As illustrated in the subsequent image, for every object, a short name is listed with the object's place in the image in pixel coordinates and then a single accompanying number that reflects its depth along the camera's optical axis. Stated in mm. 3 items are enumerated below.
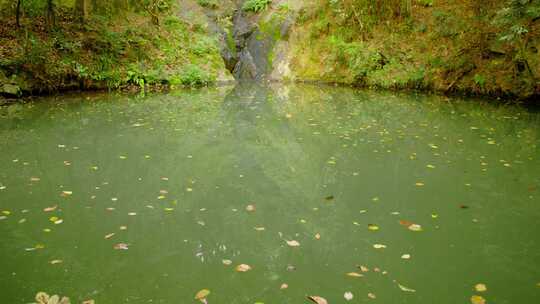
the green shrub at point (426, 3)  16375
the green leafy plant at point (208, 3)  21078
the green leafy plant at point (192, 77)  16031
